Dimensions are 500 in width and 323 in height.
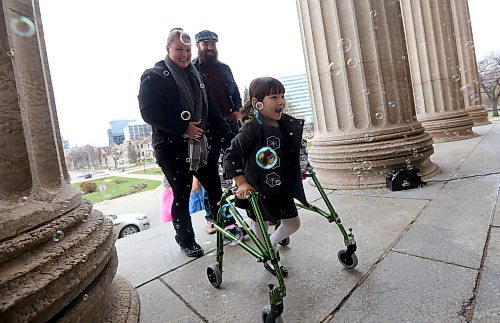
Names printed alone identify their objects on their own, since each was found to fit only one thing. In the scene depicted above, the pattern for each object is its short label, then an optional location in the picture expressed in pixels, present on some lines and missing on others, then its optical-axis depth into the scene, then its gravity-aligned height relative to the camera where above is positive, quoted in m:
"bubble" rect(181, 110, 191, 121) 2.69 +0.41
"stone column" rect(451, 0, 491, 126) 12.74 +2.44
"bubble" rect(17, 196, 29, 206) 1.49 -0.06
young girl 2.08 -0.03
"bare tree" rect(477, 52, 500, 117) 32.75 +4.56
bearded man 3.35 +0.86
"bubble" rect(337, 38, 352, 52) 4.75 +1.44
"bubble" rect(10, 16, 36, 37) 1.61 +0.87
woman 2.62 +0.38
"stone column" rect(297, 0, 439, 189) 4.65 +0.66
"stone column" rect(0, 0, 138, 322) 1.36 -0.16
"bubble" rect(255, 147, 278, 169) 2.11 -0.05
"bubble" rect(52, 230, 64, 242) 1.58 -0.27
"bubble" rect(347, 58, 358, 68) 4.76 +1.14
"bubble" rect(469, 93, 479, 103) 13.20 +0.87
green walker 1.75 -0.59
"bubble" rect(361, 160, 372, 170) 4.61 -0.44
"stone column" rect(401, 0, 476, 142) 9.29 +1.75
